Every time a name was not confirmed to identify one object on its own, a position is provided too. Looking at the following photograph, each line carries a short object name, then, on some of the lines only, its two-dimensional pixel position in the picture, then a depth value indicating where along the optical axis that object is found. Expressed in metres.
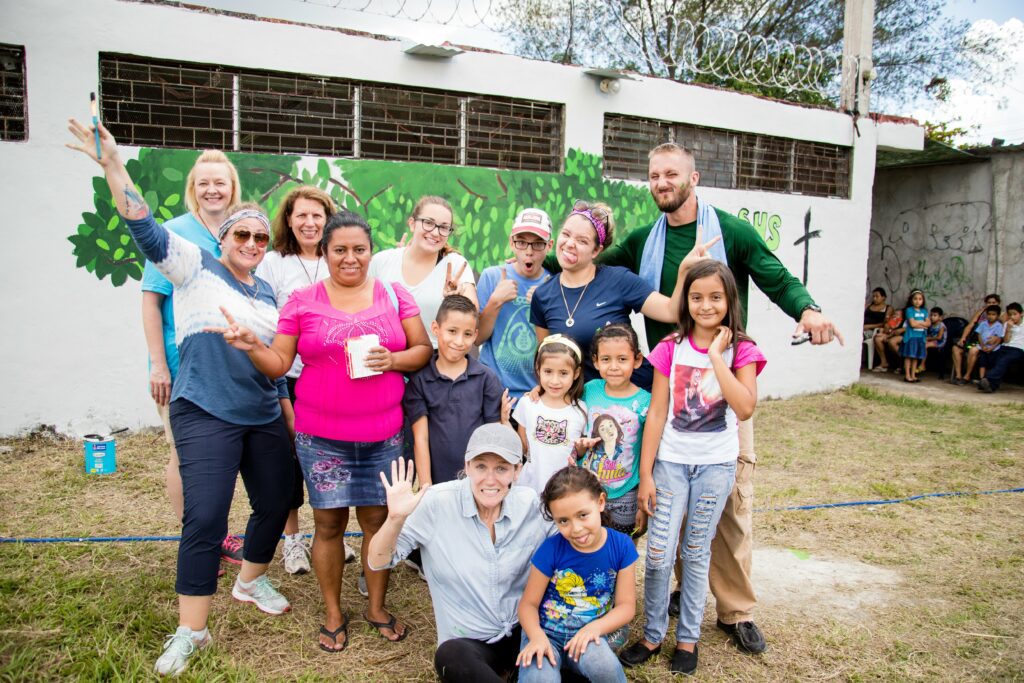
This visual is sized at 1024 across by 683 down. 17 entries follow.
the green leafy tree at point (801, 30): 14.59
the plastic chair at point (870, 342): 11.64
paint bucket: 5.29
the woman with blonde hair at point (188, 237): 3.22
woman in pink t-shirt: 2.87
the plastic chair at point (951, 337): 11.23
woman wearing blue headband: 2.76
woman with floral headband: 3.22
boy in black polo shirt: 3.12
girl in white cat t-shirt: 3.08
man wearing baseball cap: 3.42
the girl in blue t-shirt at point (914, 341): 10.88
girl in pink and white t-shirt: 2.93
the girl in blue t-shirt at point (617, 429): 3.06
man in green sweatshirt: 3.19
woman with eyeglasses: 3.35
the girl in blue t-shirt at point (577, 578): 2.60
